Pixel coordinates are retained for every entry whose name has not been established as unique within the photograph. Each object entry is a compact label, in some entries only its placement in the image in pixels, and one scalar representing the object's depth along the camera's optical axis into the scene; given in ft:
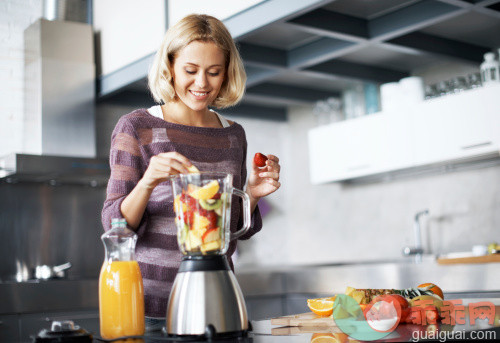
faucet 13.03
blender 3.54
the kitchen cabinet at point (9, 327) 10.84
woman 4.65
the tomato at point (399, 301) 3.86
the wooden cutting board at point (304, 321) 4.11
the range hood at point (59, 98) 13.33
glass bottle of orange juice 3.74
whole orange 4.56
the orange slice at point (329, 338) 3.43
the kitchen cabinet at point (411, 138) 11.10
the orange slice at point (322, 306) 4.30
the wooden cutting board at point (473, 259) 10.50
